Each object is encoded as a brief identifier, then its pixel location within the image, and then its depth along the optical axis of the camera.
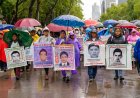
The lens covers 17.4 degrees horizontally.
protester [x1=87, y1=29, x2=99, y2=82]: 14.12
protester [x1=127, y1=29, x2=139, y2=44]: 18.25
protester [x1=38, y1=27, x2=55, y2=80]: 14.49
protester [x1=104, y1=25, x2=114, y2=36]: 19.01
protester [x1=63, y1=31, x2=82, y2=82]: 14.23
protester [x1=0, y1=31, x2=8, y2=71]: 16.14
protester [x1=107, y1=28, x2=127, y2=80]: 13.84
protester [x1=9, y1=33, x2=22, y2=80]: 14.58
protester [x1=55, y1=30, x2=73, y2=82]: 14.10
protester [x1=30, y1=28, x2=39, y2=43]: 17.55
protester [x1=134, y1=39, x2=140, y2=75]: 14.16
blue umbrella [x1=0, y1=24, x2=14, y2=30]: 17.88
